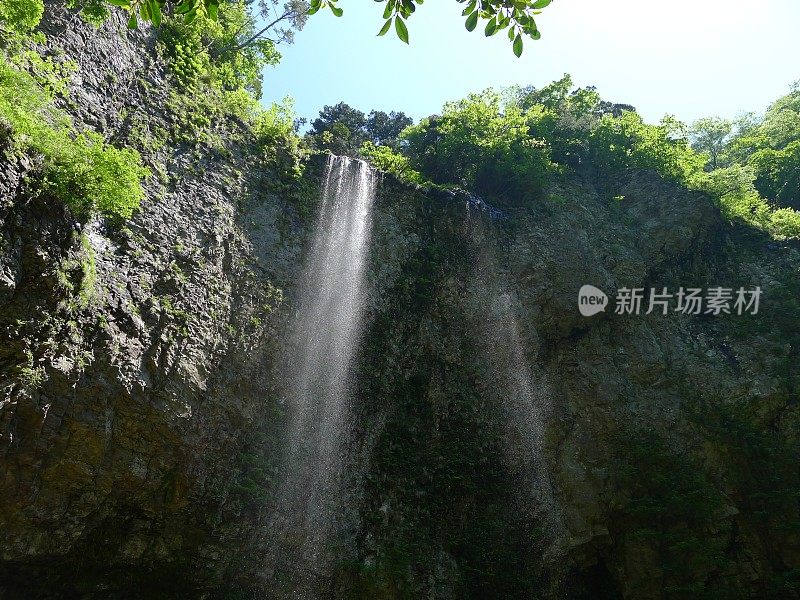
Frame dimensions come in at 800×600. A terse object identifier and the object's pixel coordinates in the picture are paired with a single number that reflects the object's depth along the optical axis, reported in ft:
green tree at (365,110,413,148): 83.61
